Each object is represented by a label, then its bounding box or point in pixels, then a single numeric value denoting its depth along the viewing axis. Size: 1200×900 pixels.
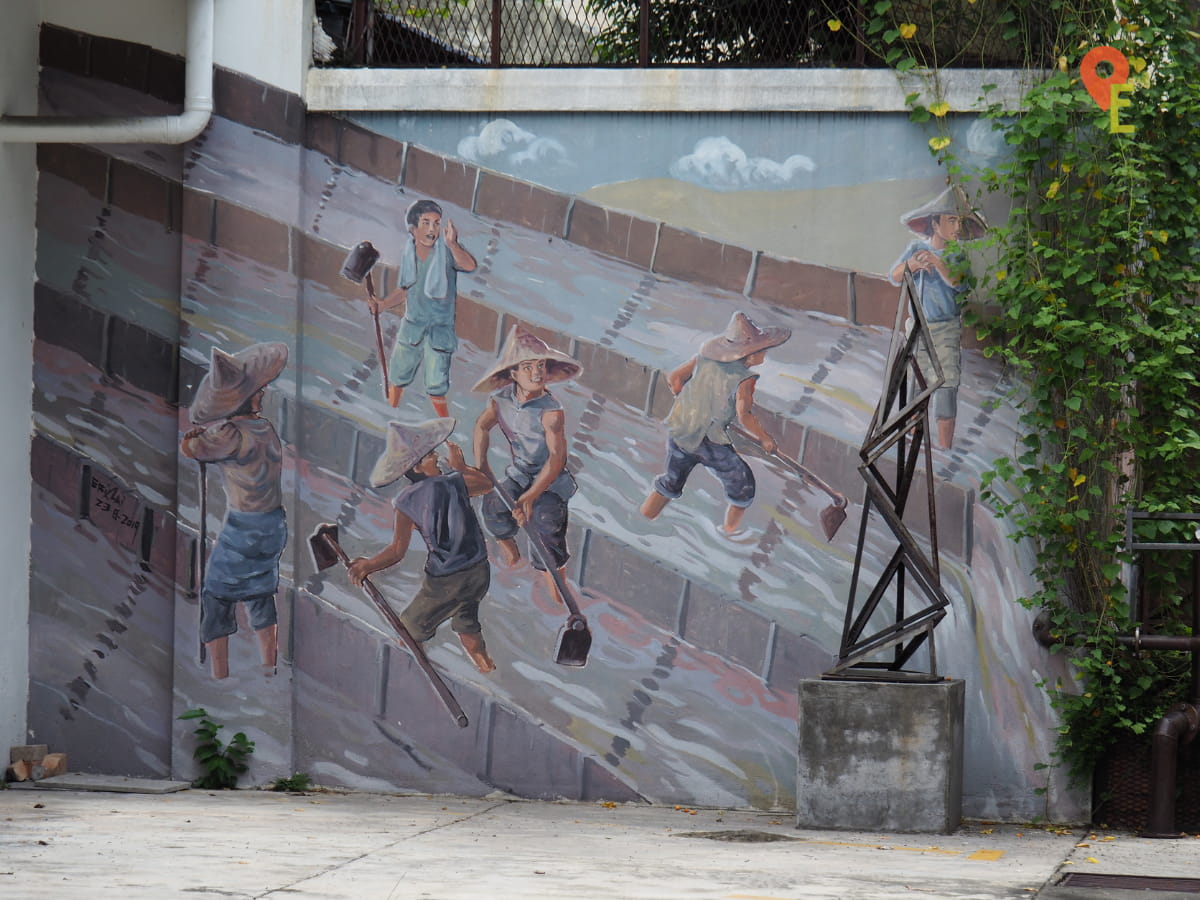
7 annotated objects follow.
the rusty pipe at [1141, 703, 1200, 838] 16.66
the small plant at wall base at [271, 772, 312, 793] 18.98
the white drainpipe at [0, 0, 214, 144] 18.55
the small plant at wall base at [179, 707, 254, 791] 18.91
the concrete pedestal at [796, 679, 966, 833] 16.50
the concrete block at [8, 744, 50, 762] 19.06
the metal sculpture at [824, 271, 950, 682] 16.97
